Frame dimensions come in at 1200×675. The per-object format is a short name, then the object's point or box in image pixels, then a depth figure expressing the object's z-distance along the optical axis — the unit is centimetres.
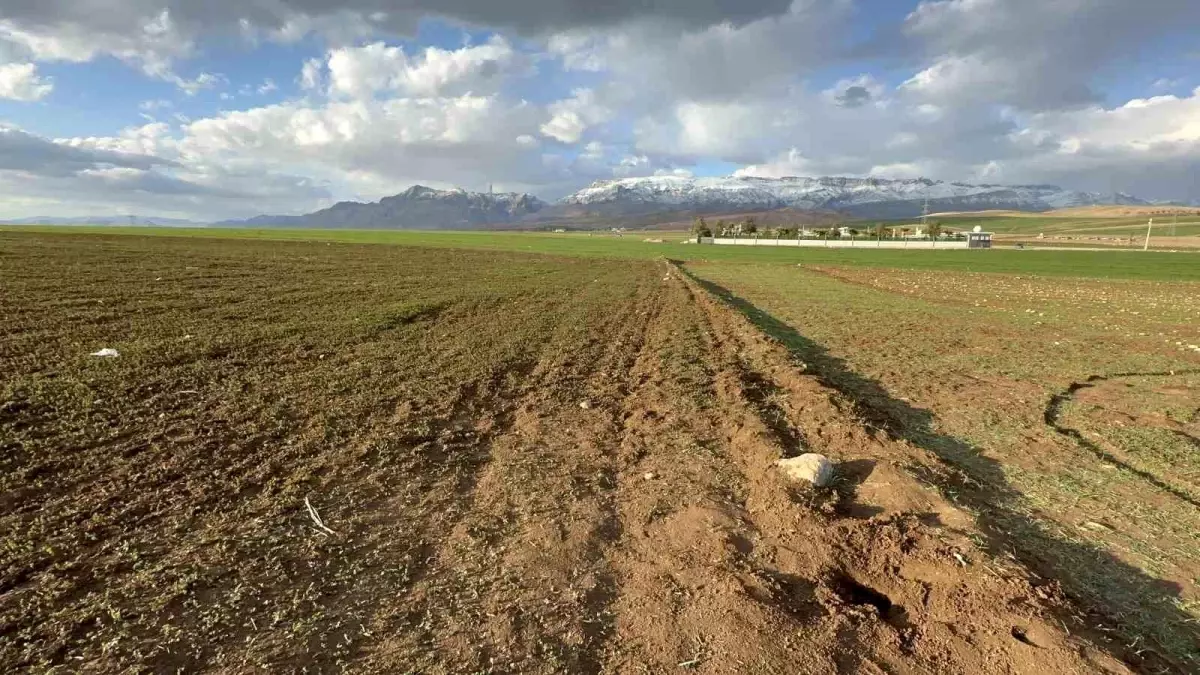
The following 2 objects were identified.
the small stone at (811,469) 610
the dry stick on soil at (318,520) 497
